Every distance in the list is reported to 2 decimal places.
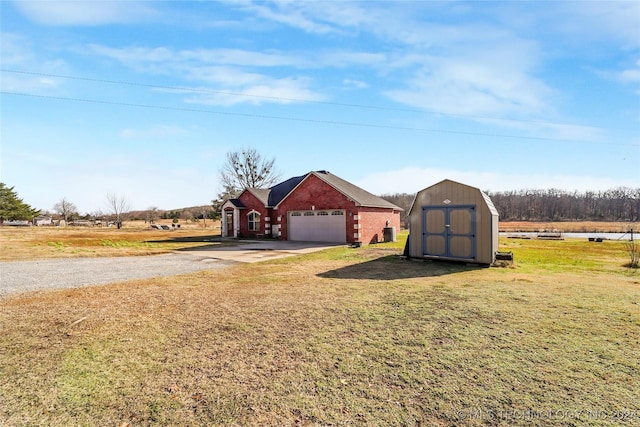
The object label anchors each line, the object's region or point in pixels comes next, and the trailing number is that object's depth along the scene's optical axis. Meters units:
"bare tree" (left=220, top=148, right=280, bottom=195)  48.62
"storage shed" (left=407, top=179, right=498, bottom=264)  11.85
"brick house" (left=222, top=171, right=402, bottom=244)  22.11
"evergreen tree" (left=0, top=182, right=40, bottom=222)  53.50
